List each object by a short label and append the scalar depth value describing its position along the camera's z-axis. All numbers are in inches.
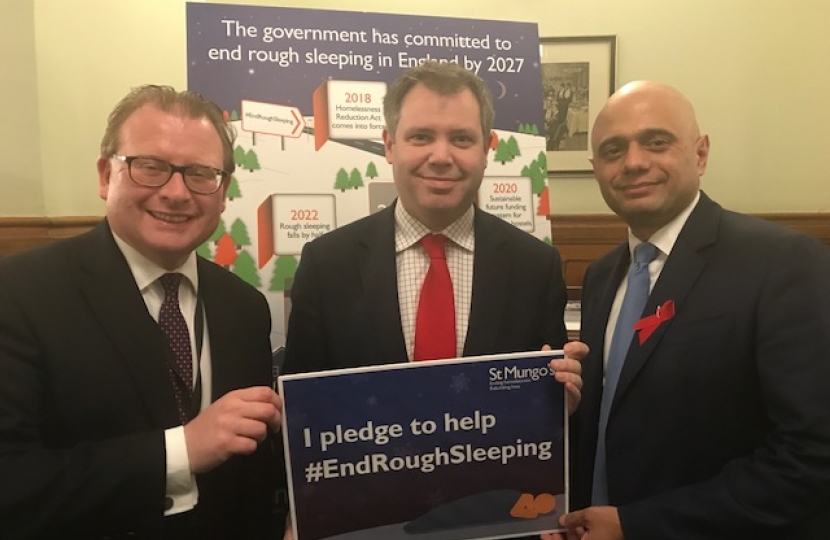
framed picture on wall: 155.2
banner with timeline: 101.2
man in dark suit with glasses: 51.8
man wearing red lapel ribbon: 61.2
